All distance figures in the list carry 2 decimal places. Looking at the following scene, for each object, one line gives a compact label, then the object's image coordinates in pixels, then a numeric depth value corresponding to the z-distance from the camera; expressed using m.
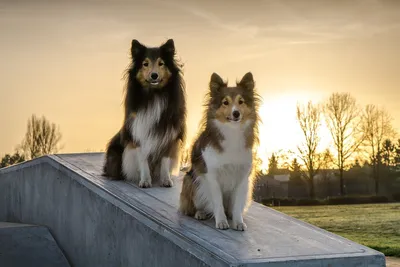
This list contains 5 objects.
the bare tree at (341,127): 32.09
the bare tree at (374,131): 31.94
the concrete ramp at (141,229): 5.36
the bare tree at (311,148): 32.94
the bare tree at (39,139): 33.16
